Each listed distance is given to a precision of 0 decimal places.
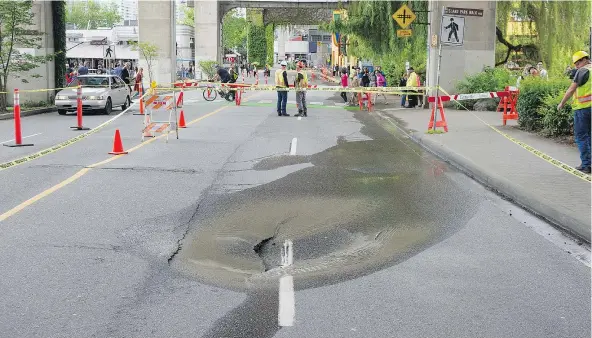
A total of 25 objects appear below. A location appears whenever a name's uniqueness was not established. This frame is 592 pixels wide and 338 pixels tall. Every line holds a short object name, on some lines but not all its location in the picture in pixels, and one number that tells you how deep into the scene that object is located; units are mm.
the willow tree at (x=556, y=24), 31484
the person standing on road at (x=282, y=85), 25828
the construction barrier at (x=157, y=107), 17047
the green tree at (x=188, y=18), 105438
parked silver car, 26625
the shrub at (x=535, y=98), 18516
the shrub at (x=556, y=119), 16828
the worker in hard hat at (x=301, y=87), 25984
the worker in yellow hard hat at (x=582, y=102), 11422
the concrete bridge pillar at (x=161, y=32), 54250
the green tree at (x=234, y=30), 125125
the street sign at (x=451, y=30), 19250
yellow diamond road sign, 26655
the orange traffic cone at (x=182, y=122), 21117
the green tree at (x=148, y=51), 51109
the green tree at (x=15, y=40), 27094
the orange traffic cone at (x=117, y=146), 14467
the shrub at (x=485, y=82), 28422
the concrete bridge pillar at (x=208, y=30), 68062
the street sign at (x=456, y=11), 20328
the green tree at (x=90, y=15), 138750
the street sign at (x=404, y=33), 29578
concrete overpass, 54344
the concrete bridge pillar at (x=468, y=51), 30531
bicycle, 36719
